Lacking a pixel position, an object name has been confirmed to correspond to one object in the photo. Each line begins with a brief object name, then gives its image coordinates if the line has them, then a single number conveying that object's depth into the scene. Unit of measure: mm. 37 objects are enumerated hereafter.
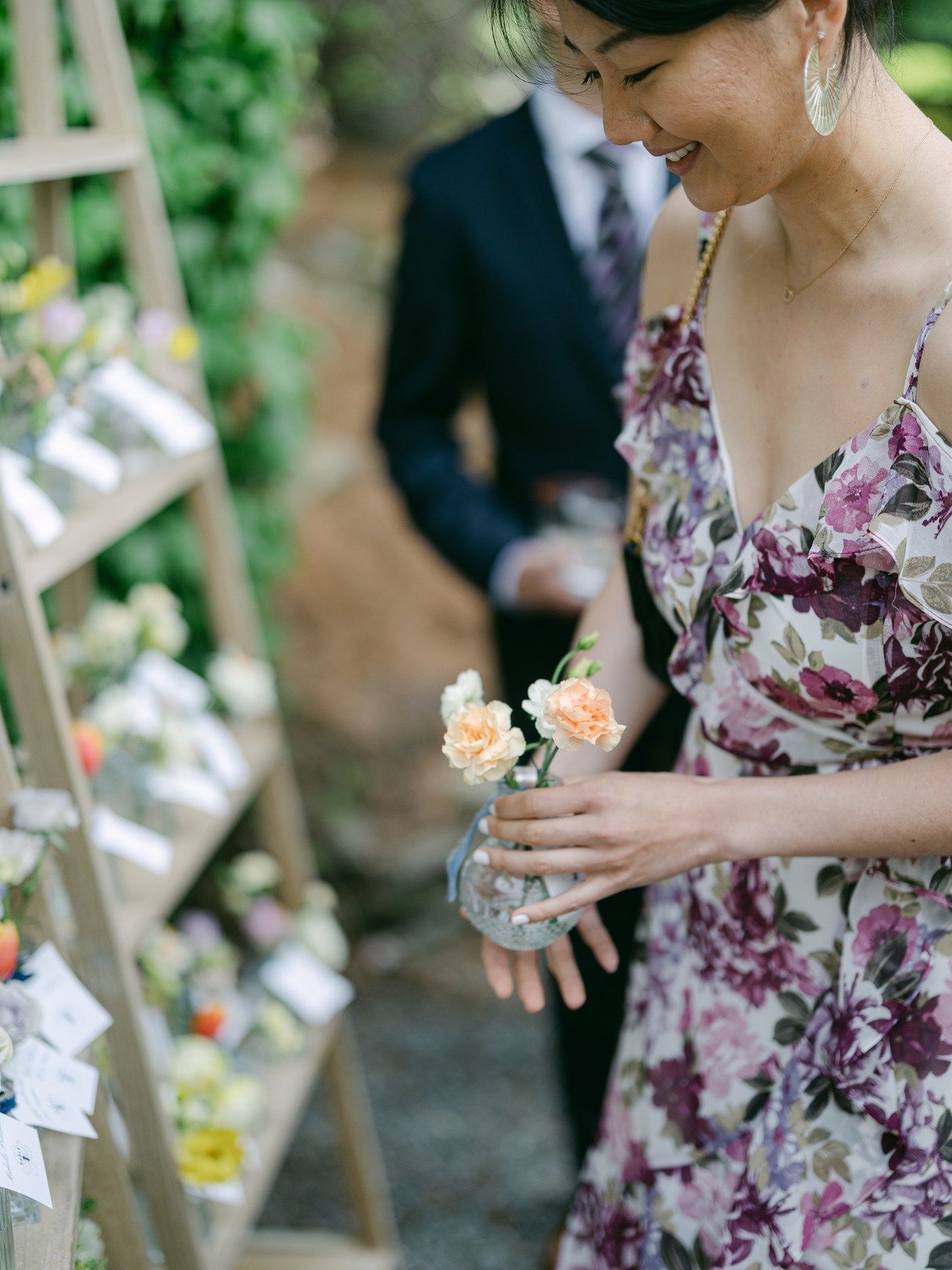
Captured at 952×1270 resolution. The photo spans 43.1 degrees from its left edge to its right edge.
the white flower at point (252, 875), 1942
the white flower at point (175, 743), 1694
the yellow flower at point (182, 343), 1690
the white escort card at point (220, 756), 1788
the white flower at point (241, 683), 1885
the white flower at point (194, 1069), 1646
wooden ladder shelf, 1317
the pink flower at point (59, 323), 1504
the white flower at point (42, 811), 1141
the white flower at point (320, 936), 2000
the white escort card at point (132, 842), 1547
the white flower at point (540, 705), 1003
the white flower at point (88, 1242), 1131
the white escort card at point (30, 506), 1354
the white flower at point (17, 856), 1084
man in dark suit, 1909
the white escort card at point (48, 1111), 988
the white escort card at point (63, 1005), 1131
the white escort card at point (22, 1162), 863
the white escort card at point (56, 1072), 1043
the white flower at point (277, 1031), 1884
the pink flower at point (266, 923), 1961
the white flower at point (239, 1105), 1650
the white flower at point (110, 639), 1740
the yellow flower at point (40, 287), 1438
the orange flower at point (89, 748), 1557
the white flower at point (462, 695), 1055
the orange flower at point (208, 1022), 1811
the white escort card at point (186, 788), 1673
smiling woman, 943
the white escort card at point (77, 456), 1456
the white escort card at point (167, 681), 1764
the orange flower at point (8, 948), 1034
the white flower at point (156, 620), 1814
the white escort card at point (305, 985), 1931
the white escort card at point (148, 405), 1597
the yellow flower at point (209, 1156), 1560
